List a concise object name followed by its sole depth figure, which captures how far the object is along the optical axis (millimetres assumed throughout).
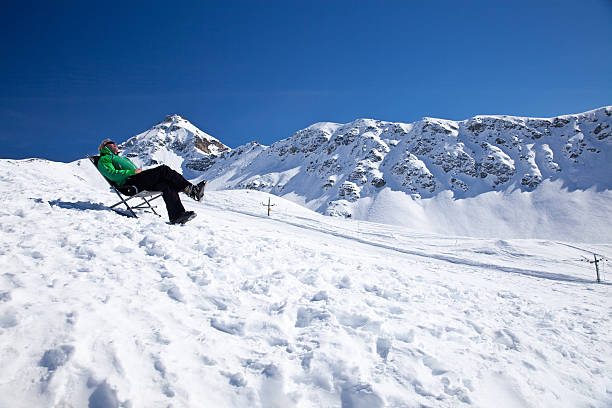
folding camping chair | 6715
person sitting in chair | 6711
